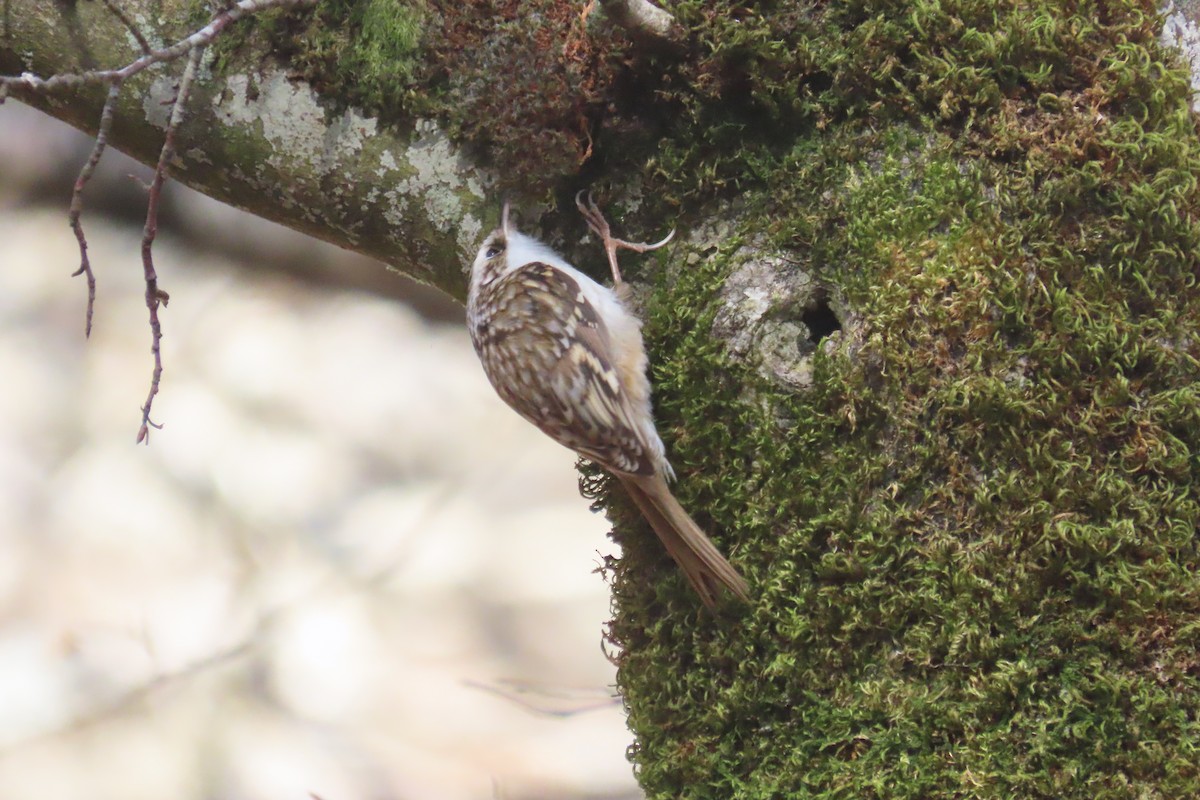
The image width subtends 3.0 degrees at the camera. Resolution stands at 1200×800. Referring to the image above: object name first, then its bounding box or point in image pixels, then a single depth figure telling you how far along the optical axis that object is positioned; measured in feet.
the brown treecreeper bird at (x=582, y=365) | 19.85
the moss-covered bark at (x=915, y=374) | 19.73
